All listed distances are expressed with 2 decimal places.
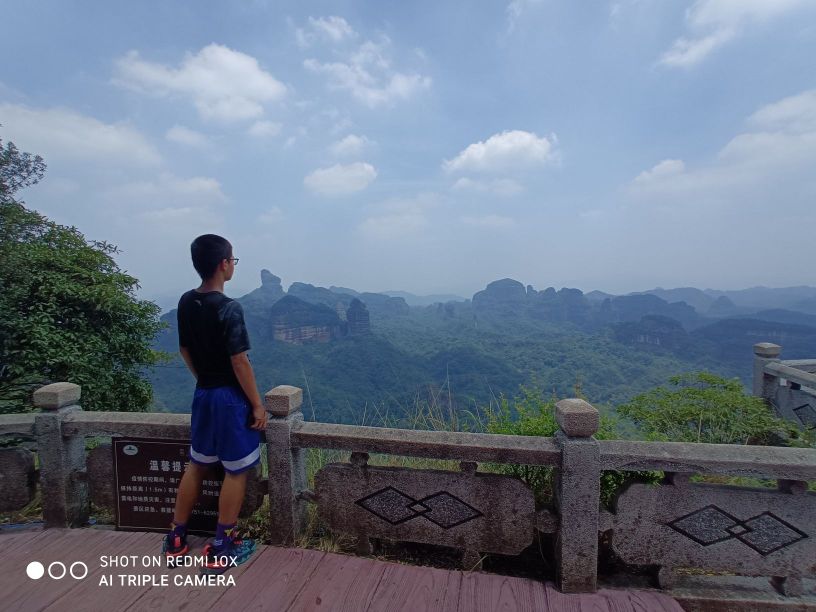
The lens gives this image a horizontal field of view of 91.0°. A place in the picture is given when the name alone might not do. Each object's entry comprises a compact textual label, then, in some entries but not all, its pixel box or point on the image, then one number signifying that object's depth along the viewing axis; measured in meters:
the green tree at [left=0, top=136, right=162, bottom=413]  5.07
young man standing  2.25
